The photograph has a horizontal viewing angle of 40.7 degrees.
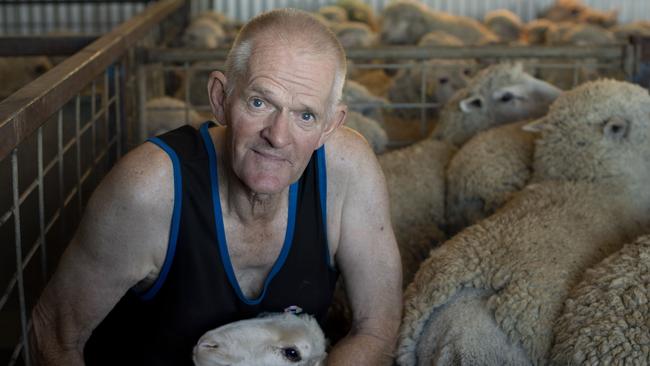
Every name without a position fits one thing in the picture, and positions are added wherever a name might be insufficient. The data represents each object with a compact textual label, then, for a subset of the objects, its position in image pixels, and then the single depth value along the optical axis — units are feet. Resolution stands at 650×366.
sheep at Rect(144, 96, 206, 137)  14.40
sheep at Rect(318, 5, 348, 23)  33.96
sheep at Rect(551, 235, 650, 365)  6.50
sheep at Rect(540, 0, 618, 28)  33.40
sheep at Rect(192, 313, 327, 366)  6.19
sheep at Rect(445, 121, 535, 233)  11.46
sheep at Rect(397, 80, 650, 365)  7.54
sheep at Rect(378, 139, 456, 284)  11.52
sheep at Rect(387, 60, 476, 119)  16.79
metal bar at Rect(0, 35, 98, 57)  13.11
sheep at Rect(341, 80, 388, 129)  15.88
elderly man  6.29
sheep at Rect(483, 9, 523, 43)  32.81
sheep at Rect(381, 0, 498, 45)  28.07
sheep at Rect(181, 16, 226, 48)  25.81
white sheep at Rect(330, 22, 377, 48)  25.86
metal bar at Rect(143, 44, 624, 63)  13.80
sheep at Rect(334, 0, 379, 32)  35.78
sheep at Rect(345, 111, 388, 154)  14.02
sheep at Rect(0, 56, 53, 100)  21.36
